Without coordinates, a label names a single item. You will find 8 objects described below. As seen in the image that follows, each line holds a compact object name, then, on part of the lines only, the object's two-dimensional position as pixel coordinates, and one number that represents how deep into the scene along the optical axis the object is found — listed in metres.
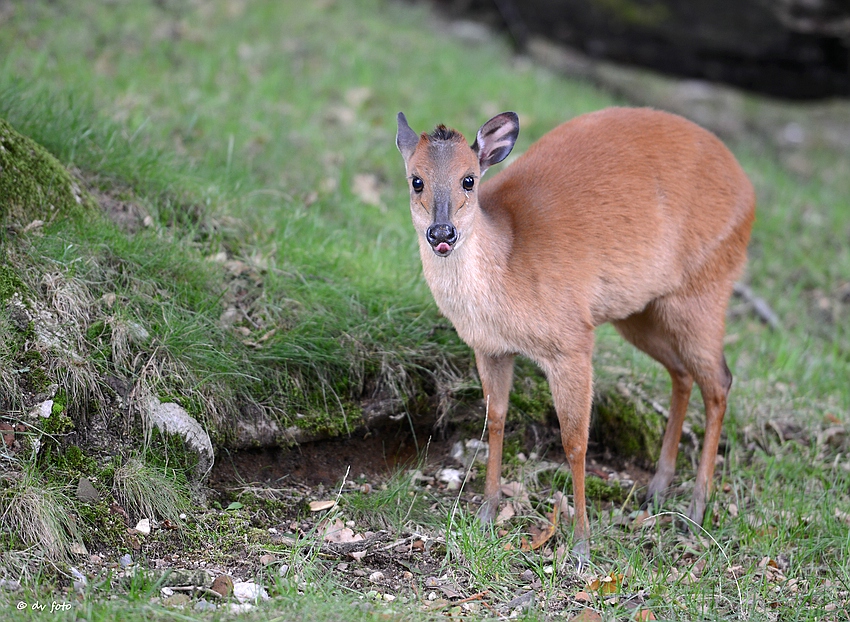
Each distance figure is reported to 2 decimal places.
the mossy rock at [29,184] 8.27
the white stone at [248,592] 6.55
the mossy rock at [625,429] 9.62
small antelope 7.61
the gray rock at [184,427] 7.64
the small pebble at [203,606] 6.29
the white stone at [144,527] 7.14
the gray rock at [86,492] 7.02
